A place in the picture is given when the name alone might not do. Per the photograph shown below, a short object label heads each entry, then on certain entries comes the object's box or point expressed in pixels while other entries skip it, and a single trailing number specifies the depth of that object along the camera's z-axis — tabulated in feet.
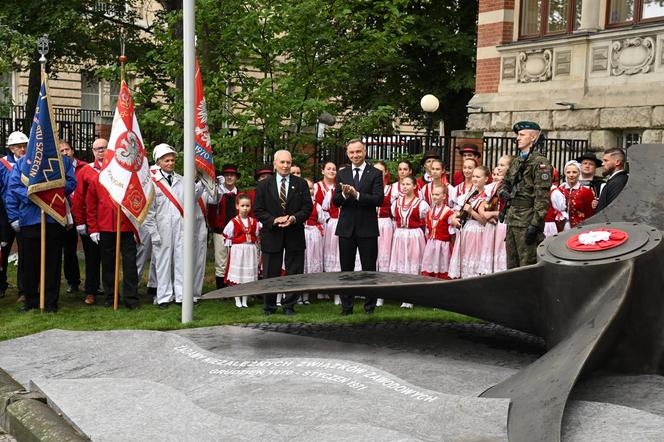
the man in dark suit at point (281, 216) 32.01
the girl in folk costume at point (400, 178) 35.37
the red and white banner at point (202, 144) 32.22
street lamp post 66.44
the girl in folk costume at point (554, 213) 34.63
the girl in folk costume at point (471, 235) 34.09
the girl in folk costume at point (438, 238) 34.42
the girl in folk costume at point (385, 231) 35.14
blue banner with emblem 32.04
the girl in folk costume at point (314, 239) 35.81
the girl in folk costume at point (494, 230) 34.04
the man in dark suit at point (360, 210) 32.07
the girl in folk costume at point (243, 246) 34.73
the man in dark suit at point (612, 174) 31.58
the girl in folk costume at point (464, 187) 35.09
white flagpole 29.35
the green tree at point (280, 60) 38.24
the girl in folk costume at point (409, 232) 34.42
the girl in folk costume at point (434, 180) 34.94
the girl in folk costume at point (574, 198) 35.06
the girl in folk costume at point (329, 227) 35.86
